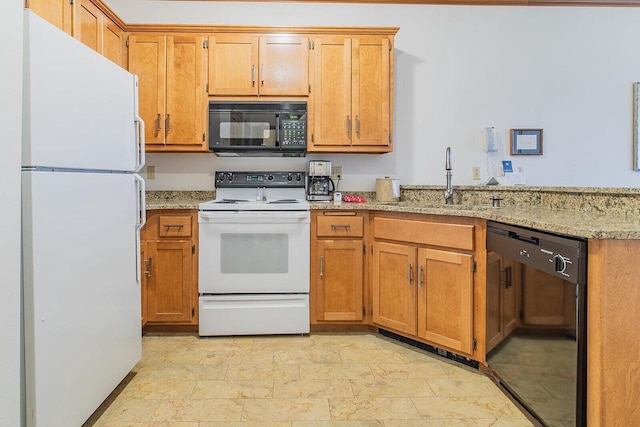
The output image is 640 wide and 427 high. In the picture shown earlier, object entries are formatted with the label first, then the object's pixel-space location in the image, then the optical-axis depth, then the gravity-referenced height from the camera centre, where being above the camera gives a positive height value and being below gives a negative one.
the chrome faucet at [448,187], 2.86 +0.12
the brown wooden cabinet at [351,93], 2.97 +0.83
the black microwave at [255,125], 2.96 +0.59
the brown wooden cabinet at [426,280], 2.21 -0.47
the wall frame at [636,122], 3.36 +0.69
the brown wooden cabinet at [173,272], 2.74 -0.48
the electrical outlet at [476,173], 3.34 +0.26
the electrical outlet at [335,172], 3.31 +0.26
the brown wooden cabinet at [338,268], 2.77 -0.45
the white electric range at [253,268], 2.71 -0.45
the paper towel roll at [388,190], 3.17 +0.11
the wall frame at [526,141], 3.32 +0.52
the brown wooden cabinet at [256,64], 2.95 +1.04
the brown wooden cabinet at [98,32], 2.38 +1.12
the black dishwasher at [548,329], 1.38 -0.48
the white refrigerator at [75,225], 1.31 -0.09
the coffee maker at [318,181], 3.14 +0.18
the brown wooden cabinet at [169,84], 2.94 +0.88
